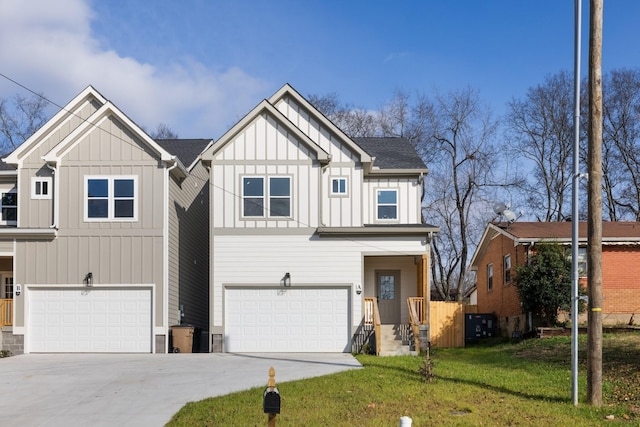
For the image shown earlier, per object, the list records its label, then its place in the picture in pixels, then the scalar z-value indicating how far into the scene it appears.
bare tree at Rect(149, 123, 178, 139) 50.41
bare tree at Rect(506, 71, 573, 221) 39.94
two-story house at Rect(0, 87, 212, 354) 22.45
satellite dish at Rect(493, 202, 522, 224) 28.03
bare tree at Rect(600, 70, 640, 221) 39.50
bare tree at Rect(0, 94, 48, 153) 43.31
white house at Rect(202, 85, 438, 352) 23.08
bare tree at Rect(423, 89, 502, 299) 40.72
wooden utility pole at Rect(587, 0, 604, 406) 12.67
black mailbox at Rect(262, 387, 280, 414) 8.95
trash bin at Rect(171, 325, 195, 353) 22.69
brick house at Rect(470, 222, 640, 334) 24.89
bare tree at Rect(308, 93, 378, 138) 43.72
